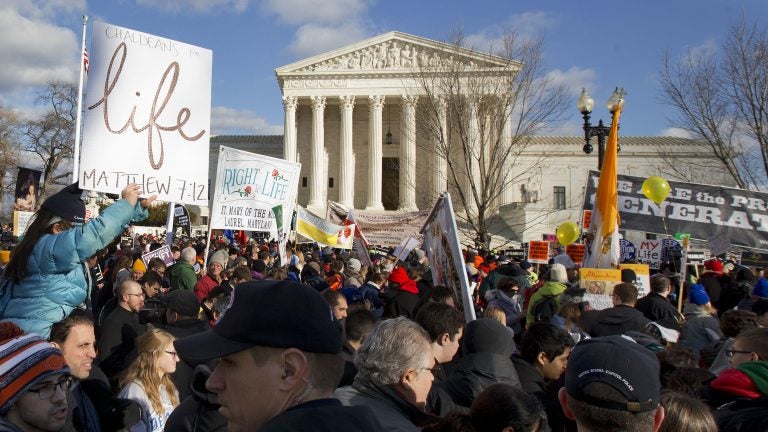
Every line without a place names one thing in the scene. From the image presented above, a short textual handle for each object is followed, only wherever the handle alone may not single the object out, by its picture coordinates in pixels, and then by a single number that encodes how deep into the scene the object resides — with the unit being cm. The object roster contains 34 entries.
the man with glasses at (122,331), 450
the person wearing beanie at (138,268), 914
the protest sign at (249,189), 923
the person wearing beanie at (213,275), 781
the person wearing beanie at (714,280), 961
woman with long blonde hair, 367
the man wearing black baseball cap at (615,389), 193
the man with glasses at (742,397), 237
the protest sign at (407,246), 1209
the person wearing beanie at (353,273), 885
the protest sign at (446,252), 559
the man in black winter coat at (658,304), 669
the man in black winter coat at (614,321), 543
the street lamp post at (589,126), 1339
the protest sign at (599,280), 801
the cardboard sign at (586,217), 1236
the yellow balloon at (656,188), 1009
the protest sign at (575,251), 1442
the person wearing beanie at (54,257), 363
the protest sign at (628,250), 1386
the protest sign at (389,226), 1586
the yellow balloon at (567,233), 1306
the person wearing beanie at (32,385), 235
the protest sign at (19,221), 1566
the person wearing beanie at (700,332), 542
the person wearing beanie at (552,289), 700
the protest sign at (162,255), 979
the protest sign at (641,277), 875
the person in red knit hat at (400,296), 707
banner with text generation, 1023
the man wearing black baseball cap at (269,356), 158
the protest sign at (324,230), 1337
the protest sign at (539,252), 1512
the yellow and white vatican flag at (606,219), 938
